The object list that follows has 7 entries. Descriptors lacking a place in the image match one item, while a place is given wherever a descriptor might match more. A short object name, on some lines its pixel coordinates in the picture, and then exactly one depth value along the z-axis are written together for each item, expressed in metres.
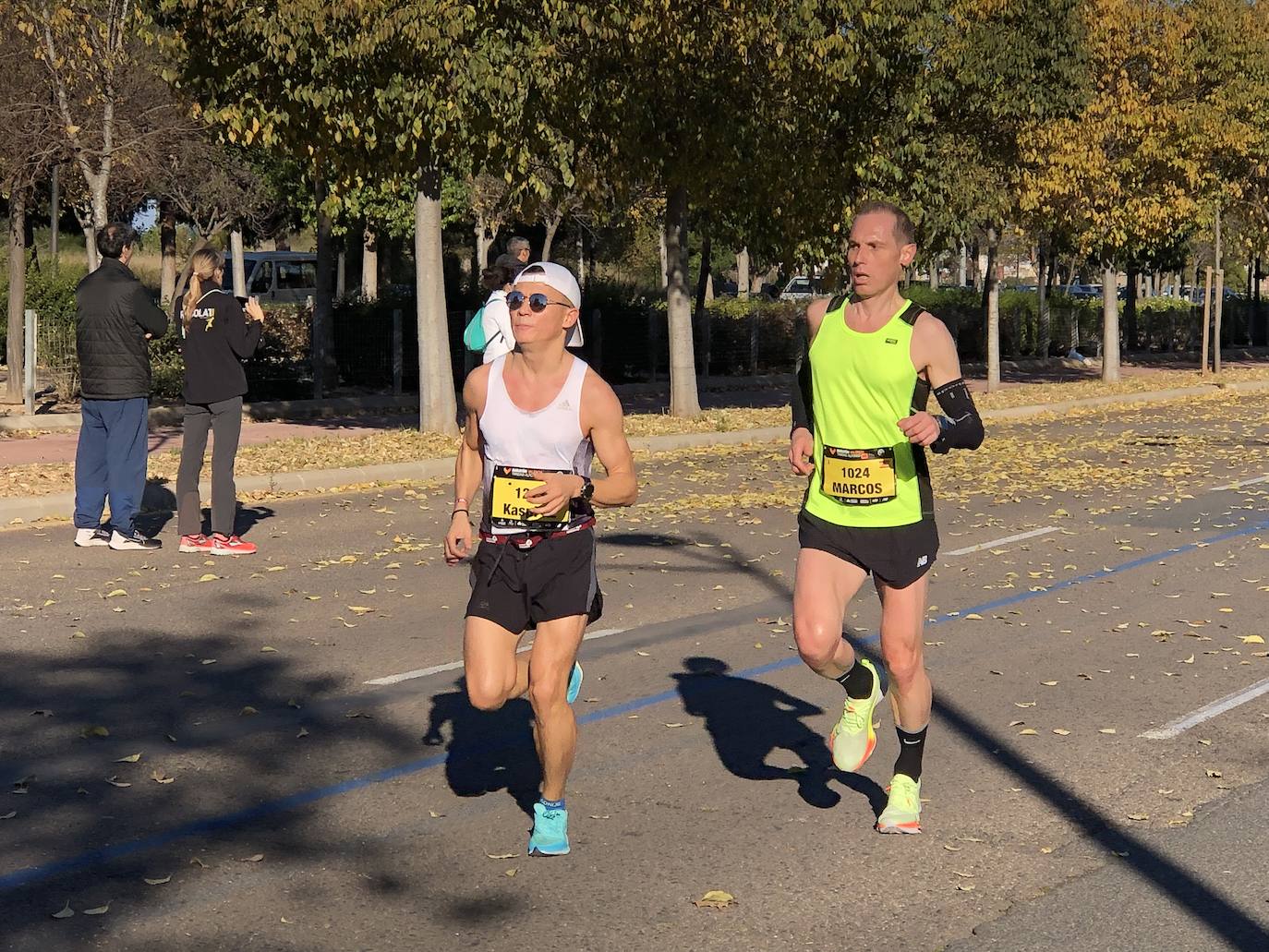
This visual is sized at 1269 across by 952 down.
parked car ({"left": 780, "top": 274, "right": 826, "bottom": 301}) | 63.38
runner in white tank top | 5.21
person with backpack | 12.10
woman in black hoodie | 11.30
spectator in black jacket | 11.30
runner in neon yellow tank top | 5.43
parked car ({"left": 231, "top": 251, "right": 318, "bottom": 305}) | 52.88
